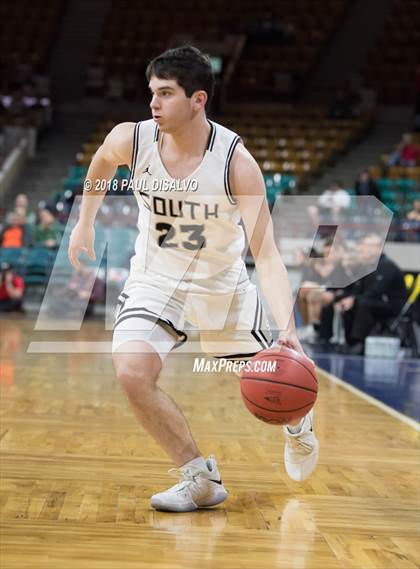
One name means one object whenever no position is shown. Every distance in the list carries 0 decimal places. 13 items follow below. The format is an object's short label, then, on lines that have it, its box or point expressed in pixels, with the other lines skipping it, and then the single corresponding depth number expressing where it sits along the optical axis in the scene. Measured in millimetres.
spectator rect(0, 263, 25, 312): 13977
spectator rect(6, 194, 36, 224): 14430
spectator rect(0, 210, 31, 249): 14375
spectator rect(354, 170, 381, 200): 14735
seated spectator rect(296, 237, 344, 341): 11422
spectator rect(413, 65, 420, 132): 20609
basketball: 3656
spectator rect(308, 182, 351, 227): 13797
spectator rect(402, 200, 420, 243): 13484
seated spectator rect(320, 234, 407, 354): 10766
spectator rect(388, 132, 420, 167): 18031
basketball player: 3820
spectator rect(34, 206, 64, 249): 14086
